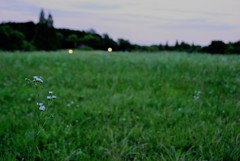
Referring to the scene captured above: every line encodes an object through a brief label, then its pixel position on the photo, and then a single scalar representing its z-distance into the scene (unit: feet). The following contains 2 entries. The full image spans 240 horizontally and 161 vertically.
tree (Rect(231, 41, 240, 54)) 77.92
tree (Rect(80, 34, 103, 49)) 161.48
